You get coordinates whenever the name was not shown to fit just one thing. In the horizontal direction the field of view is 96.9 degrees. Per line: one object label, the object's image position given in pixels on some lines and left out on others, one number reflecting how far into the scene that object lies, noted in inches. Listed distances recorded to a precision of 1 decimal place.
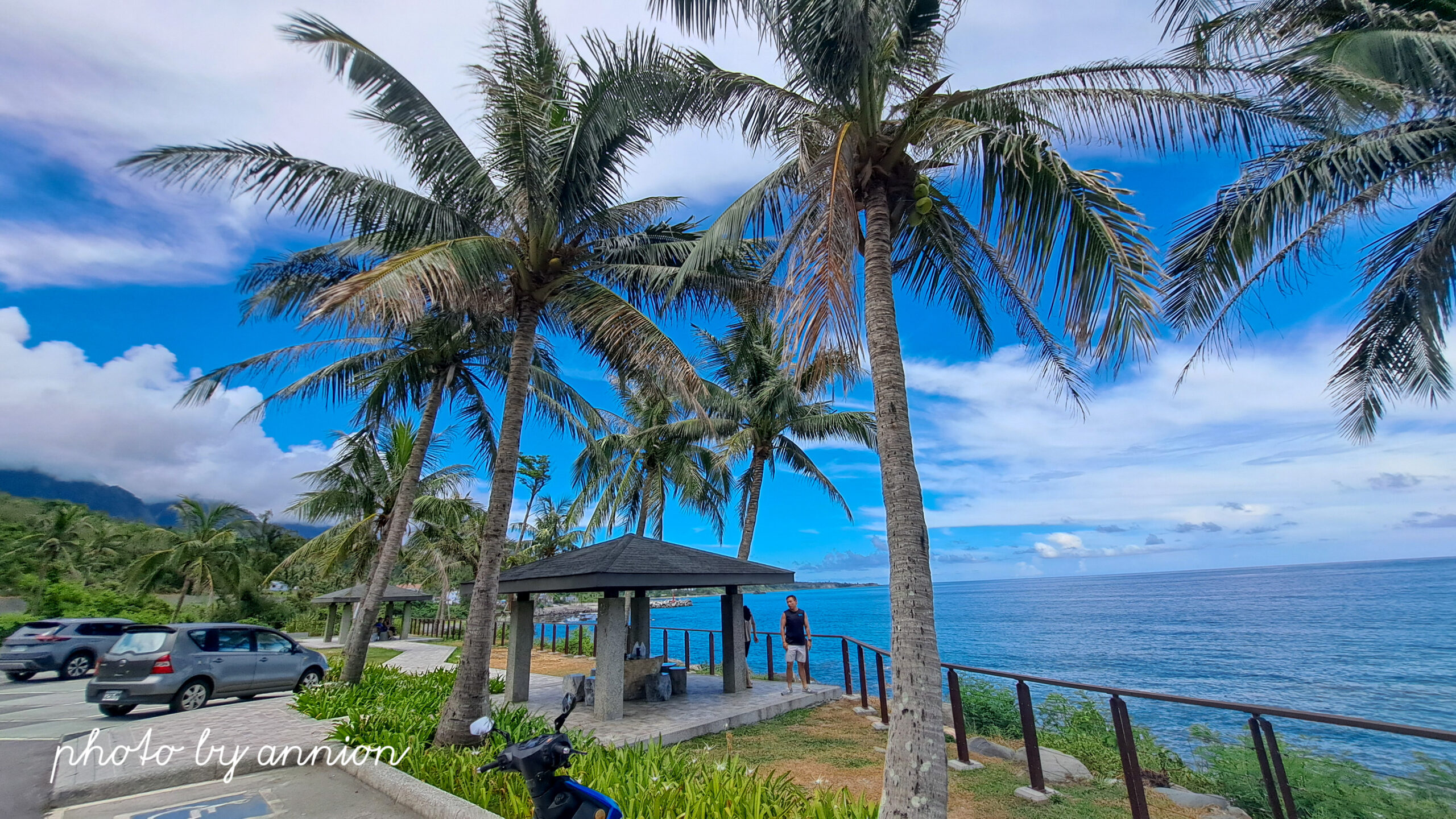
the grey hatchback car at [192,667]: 388.8
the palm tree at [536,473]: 1267.2
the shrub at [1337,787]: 256.2
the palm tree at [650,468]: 746.2
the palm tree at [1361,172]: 262.5
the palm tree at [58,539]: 1221.1
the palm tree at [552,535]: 1135.6
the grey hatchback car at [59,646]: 608.4
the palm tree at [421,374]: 476.4
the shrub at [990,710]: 412.8
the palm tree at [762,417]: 653.9
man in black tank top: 449.1
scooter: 141.0
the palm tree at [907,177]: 198.4
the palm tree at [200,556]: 1155.9
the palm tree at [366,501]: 725.9
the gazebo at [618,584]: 378.3
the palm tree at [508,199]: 293.3
